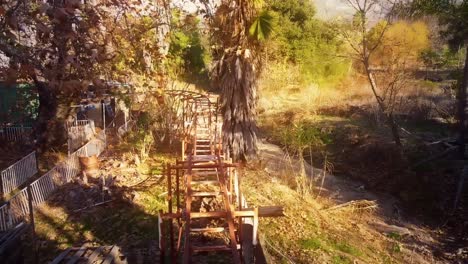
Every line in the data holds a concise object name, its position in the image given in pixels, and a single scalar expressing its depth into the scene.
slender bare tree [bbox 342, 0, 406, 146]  14.76
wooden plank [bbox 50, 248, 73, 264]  5.78
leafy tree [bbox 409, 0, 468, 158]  14.09
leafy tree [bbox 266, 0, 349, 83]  29.70
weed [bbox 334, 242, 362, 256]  8.50
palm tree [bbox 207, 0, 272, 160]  11.38
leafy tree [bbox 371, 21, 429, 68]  22.47
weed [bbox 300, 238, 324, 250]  8.45
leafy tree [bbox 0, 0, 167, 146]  4.07
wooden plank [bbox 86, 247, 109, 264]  5.86
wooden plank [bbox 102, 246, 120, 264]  5.93
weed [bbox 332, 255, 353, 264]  7.99
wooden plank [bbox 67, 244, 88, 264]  5.83
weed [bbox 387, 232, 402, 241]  10.05
